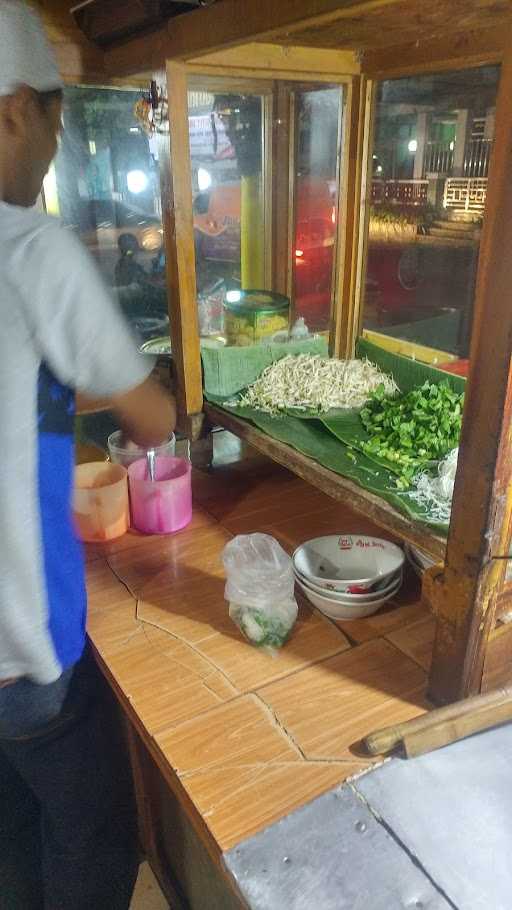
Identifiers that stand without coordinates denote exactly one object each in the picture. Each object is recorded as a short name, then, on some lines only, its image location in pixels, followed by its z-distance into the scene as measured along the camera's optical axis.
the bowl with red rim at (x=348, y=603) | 1.37
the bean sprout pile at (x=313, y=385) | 1.84
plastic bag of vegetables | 1.32
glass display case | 1.26
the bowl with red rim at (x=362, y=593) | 1.37
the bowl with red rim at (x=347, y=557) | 1.51
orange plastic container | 1.64
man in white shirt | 0.88
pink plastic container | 1.68
